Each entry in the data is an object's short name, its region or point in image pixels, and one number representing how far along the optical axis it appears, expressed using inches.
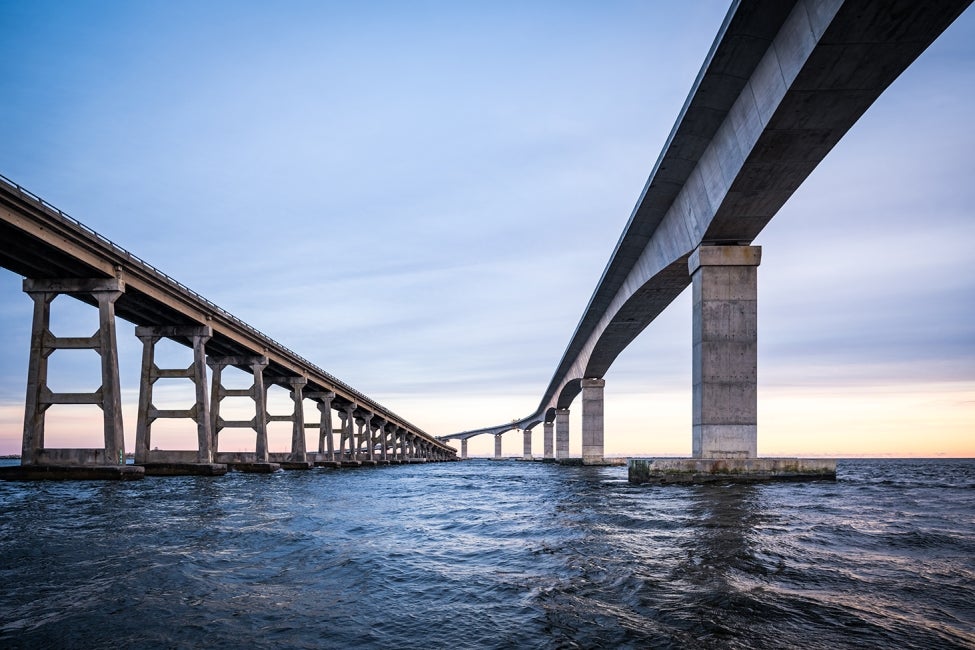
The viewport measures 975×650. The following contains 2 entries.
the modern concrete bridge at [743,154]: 558.9
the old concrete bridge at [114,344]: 981.8
